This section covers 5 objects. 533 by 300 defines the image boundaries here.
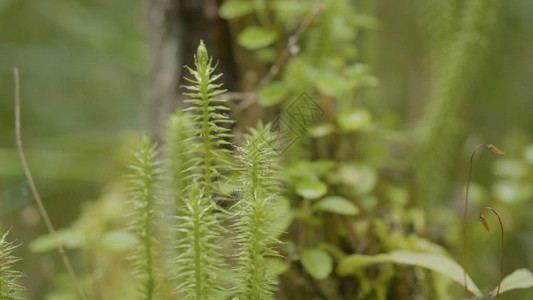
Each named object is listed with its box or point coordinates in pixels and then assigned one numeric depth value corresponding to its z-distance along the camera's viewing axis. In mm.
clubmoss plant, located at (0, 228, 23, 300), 663
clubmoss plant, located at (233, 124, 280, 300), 660
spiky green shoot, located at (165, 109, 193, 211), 739
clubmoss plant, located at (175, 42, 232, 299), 654
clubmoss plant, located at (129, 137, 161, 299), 679
